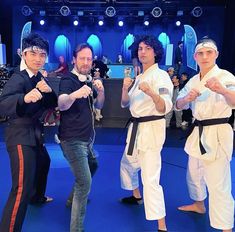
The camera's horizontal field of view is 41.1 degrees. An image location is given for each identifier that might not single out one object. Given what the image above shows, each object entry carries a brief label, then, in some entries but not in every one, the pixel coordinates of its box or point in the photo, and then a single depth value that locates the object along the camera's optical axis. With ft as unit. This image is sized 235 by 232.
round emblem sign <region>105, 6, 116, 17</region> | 37.27
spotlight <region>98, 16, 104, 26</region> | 39.28
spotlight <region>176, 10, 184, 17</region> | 36.94
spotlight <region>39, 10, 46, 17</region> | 38.37
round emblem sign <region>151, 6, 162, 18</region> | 36.68
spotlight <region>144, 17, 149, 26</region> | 38.83
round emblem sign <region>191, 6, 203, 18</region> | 36.65
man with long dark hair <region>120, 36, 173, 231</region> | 7.90
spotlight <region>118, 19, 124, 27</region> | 40.09
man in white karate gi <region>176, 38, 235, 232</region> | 7.53
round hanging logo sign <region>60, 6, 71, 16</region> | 37.11
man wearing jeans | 7.23
